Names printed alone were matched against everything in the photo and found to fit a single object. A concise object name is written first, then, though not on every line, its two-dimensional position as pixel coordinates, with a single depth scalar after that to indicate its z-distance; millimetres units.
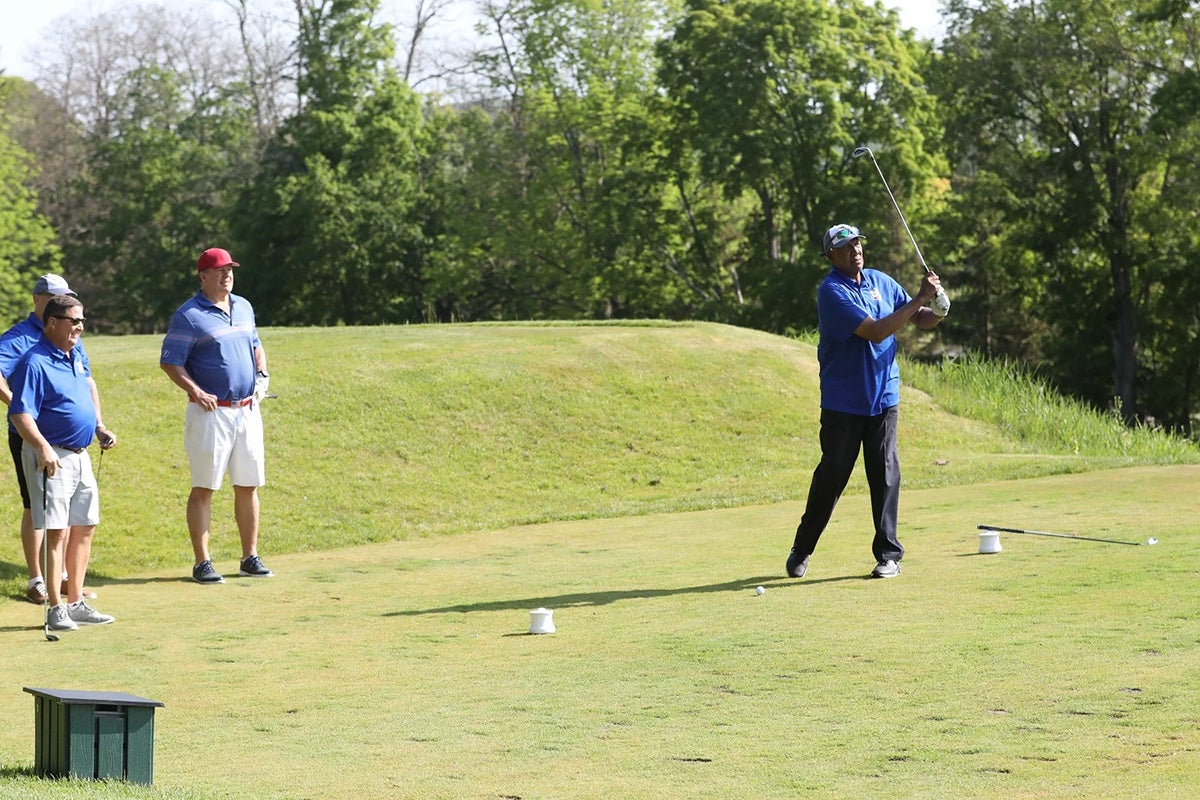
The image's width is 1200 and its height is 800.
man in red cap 21344
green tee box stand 9961
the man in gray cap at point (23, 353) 18984
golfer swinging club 18203
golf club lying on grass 18984
